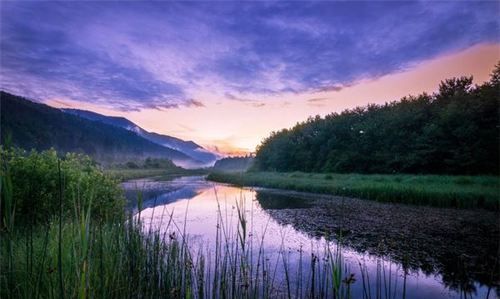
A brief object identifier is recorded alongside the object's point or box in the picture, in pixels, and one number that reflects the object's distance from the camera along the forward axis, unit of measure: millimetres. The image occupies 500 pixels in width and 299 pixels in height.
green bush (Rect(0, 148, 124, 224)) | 7531
